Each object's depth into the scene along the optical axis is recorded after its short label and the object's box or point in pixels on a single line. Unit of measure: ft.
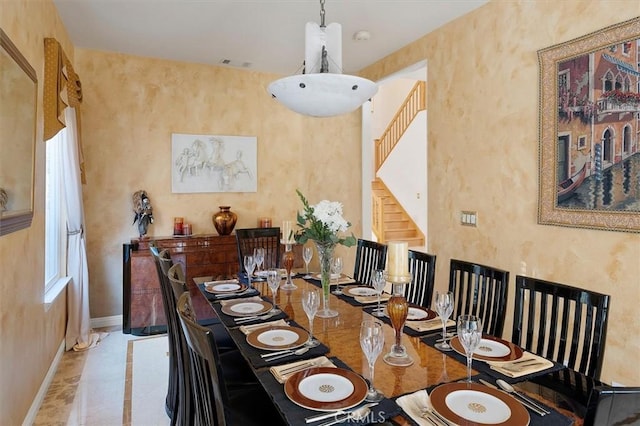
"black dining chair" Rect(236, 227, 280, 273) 11.70
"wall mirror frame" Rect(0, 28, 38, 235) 6.47
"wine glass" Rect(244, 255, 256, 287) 8.73
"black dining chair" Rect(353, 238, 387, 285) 9.90
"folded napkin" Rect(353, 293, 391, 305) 7.64
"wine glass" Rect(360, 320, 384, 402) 4.21
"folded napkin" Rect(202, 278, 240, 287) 9.07
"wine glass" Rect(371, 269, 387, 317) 6.70
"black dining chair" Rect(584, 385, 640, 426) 2.34
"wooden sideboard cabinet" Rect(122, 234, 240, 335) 12.71
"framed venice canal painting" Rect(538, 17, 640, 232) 7.51
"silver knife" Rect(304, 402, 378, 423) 3.72
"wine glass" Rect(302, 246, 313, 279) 9.04
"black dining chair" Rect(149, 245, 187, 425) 6.01
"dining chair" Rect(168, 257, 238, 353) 5.60
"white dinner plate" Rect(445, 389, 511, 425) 3.69
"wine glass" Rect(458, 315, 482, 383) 4.37
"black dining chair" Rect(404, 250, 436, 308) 8.14
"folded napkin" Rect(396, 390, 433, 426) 3.72
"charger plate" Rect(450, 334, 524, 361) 5.06
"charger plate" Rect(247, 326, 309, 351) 5.44
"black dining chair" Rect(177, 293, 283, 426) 3.39
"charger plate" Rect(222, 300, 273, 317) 6.89
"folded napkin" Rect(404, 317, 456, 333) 6.10
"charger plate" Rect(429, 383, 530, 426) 3.65
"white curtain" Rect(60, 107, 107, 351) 11.13
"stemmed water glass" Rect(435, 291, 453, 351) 5.48
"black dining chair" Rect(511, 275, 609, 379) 5.17
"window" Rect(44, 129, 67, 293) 10.70
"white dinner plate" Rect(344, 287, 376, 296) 8.18
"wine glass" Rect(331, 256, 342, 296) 8.38
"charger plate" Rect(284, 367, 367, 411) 3.96
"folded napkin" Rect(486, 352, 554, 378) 4.66
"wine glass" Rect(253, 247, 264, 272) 8.95
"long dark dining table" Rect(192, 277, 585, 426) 3.87
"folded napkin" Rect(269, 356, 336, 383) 4.59
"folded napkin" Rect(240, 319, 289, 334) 6.07
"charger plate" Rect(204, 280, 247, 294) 8.36
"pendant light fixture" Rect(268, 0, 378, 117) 7.05
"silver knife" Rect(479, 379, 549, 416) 3.80
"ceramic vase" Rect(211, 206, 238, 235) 14.57
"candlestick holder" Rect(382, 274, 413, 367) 5.01
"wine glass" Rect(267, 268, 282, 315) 7.16
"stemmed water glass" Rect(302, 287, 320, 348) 5.60
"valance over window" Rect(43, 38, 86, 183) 8.84
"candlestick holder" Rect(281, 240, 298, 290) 8.71
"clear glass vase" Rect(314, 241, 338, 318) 6.94
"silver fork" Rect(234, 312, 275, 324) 6.55
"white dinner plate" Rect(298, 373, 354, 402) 4.10
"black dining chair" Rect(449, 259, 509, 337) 6.64
